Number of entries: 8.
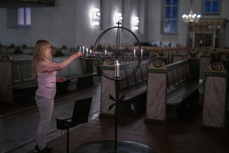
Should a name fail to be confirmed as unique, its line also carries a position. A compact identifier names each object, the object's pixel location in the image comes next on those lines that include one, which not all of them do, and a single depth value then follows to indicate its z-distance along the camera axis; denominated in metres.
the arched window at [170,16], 21.67
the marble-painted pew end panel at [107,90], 4.97
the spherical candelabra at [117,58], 2.63
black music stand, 2.80
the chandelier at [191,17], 18.16
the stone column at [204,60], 9.48
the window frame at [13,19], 14.27
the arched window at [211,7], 20.22
